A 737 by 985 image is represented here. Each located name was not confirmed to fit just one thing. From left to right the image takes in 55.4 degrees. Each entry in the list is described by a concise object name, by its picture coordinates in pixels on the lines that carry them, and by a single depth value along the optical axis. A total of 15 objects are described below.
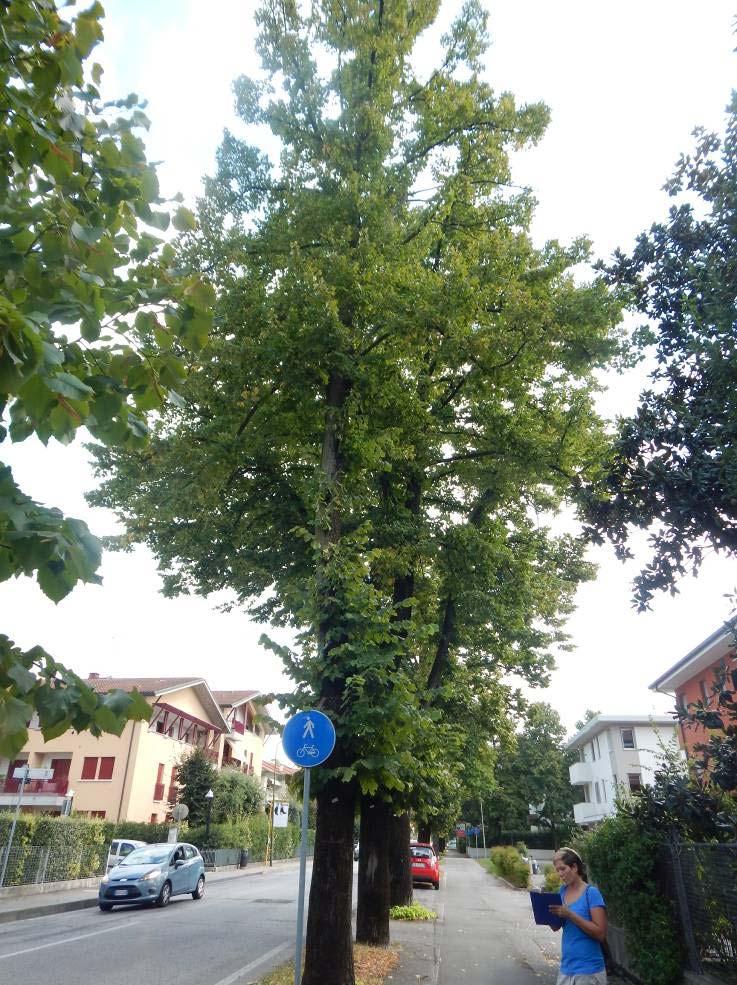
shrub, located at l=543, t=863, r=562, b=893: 20.36
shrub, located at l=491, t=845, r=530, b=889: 32.62
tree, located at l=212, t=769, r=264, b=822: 39.42
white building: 43.88
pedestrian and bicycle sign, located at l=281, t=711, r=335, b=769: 7.43
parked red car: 27.69
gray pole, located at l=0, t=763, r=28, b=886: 19.17
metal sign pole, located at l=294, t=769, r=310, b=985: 6.94
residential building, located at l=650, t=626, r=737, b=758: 19.45
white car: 26.65
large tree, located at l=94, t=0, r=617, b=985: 9.05
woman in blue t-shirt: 5.14
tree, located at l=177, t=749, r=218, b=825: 37.94
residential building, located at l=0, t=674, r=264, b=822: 36.72
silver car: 18.02
